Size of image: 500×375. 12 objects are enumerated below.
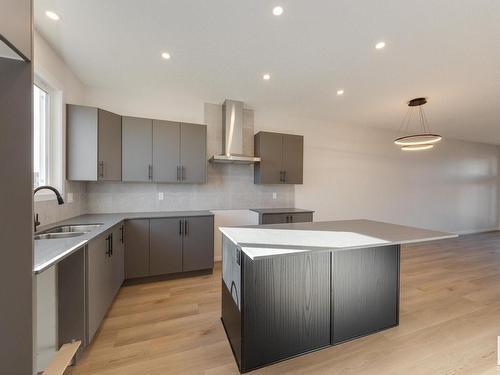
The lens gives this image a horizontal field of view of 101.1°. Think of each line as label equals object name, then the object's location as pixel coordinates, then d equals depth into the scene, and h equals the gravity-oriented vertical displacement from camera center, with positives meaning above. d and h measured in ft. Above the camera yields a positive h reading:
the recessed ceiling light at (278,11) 5.52 +4.77
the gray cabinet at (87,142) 8.19 +1.71
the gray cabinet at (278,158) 11.78 +1.61
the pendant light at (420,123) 10.65 +4.55
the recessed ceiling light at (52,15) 5.74 +4.81
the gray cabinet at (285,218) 10.89 -1.77
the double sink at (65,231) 6.14 -1.52
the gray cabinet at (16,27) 2.59 +2.13
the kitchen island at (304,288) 4.75 -2.67
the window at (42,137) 7.27 +1.72
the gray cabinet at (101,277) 5.32 -2.78
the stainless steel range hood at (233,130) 11.43 +3.08
